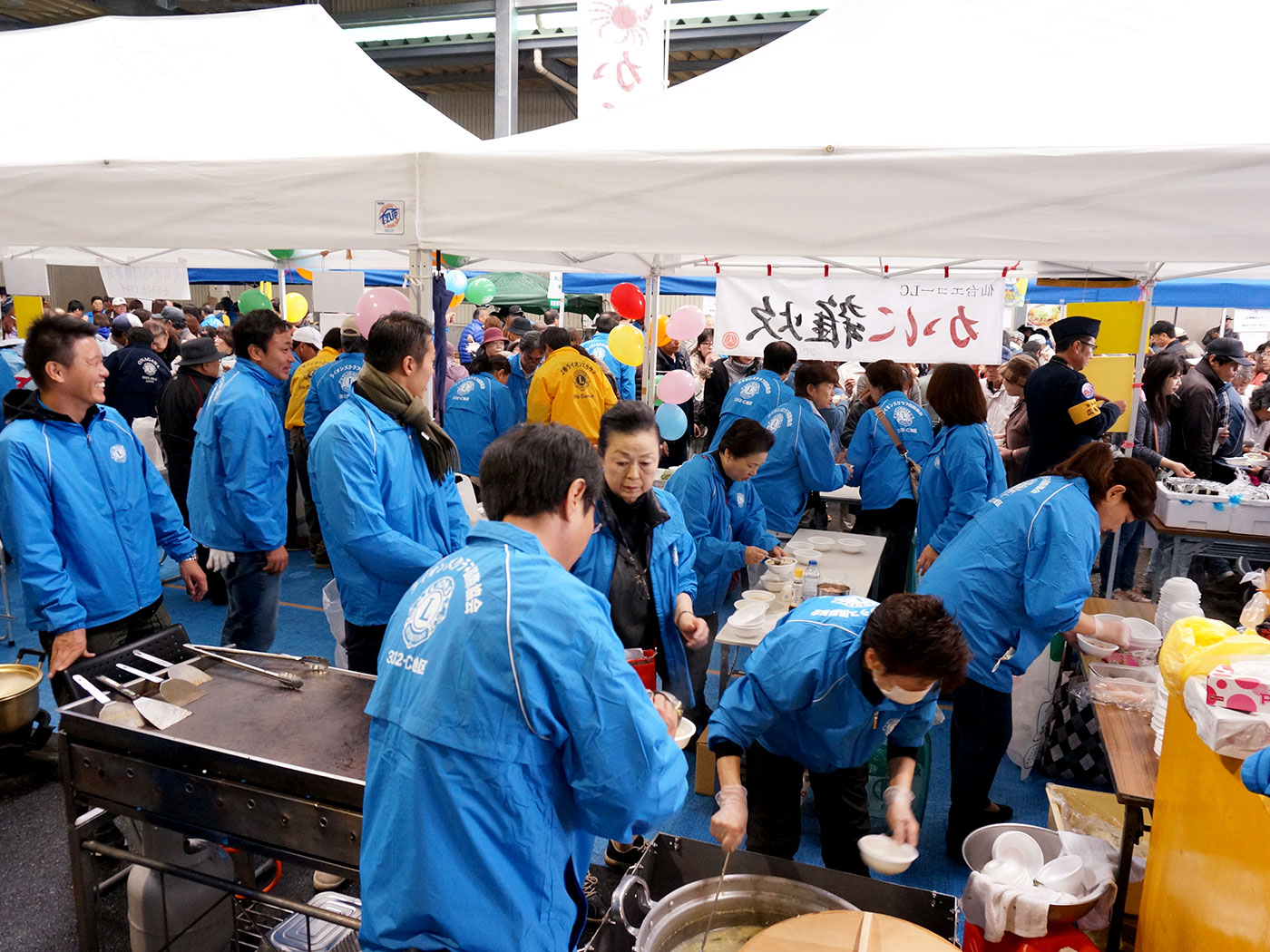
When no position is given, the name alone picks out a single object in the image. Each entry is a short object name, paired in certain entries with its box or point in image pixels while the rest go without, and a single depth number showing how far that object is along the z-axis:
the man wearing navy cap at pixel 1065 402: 4.88
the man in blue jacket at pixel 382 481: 2.70
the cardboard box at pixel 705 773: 3.77
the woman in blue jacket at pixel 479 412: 6.98
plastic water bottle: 4.12
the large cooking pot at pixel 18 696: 3.12
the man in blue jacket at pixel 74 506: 2.81
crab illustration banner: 7.92
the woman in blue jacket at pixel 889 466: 5.51
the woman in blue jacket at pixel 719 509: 3.69
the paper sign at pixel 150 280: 8.20
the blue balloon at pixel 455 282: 9.11
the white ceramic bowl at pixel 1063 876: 2.21
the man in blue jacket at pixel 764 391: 5.82
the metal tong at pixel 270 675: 2.46
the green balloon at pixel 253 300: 9.07
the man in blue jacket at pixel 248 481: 3.72
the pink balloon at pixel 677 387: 6.32
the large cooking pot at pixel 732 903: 1.91
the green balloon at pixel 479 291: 12.48
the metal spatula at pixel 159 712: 2.21
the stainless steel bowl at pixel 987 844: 2.46
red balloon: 7.31
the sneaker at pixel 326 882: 2.98
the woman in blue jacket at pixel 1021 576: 2.86
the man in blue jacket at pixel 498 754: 1.36
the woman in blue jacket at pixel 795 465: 5.29
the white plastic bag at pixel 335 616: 3.94
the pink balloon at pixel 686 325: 6.85
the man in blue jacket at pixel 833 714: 1.92
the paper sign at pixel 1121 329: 5.41
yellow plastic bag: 1.92
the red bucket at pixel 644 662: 2.57
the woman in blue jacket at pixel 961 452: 4.61
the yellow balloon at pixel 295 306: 10.20
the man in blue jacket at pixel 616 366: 8.12
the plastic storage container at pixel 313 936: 2.37
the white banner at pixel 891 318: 3.88
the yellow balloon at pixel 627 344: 6.69
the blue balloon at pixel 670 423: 6.33
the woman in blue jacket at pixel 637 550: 2.80
